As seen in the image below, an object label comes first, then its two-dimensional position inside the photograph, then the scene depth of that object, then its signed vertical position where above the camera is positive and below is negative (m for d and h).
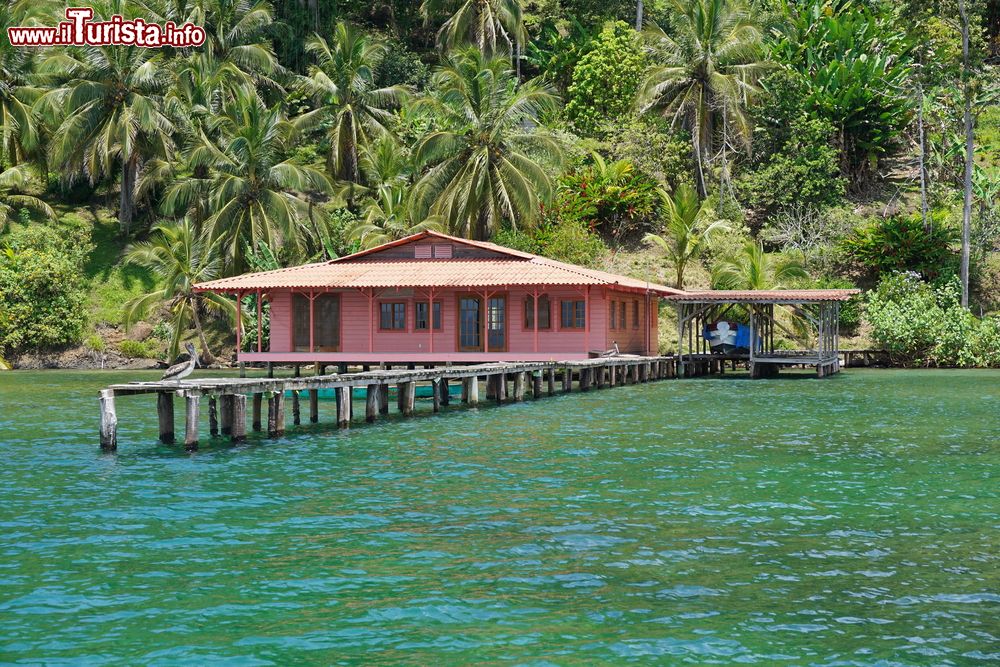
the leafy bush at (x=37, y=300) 49.00 +2.33
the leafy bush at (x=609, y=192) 54.56 +7.80
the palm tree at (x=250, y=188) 45.34 +6.78
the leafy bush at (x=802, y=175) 55.06 +8.71
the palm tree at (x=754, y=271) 46.78 +3.30
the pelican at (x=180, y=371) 21.20 -0.39
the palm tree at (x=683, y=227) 47.91 +5.35
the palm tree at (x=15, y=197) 53.50 +7.82
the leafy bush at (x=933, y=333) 44.38 +0.51
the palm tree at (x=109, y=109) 51.19 +11.43
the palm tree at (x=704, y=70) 52.78 +13.76
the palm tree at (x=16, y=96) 53.53 +12.75
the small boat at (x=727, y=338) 42.53 +0.34
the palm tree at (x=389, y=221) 46.34 +5.54
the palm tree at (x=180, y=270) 45.81 +3.38
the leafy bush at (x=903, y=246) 49.41 +4.53
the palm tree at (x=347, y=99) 53.84 +12.52
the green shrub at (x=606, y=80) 58.66 +14.45
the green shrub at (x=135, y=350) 49.16 +0.05
